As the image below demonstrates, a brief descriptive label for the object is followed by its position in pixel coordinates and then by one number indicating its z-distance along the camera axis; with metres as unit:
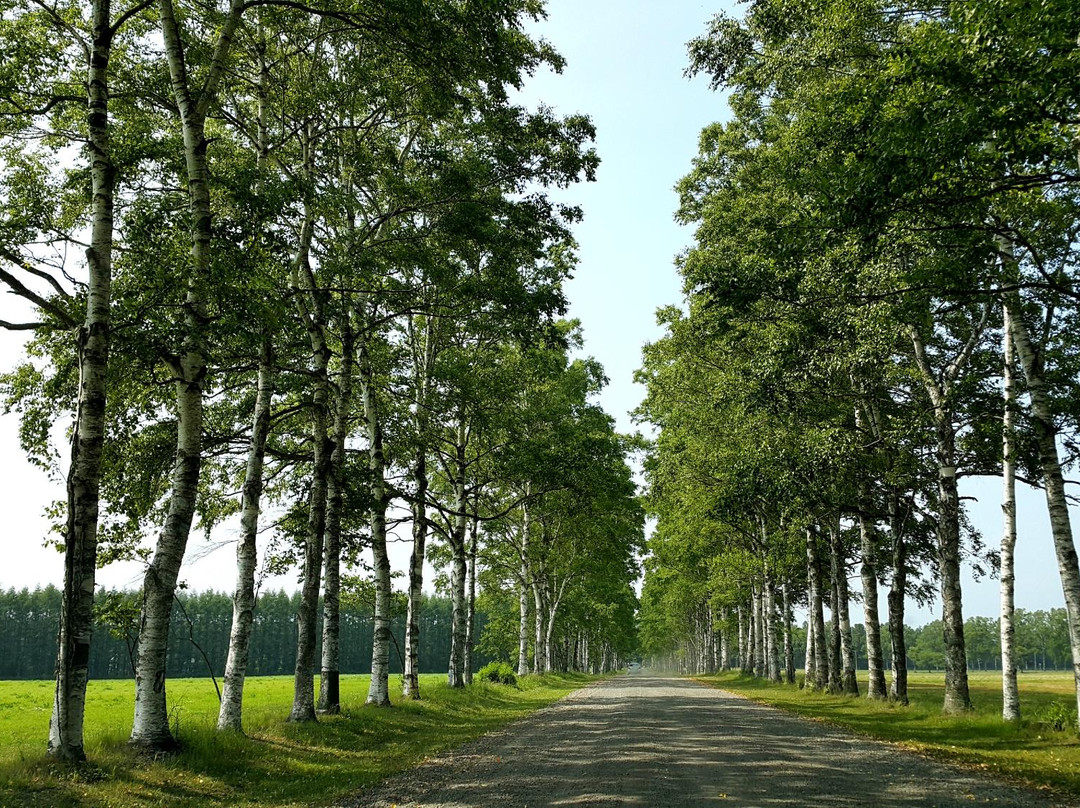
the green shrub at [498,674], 33.47
